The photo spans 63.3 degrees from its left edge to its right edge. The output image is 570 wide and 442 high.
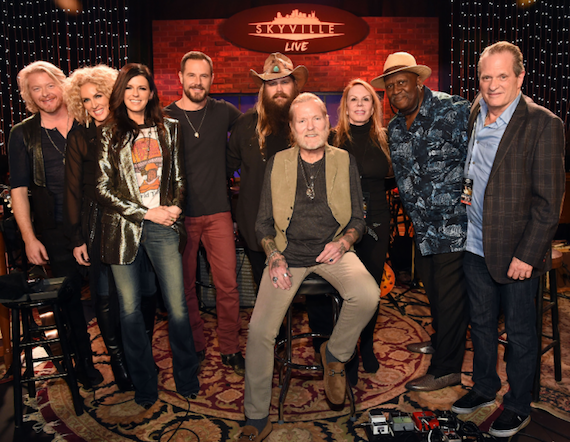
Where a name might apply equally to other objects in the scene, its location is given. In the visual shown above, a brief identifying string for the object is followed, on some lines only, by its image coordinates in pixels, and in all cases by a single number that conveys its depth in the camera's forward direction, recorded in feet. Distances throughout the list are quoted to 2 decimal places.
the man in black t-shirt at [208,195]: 9.11
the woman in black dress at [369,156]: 8.68
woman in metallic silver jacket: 7.71
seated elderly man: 7.07
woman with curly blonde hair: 8.11
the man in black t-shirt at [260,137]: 8.97
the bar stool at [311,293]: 7.41
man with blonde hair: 8.65
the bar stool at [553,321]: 8.05
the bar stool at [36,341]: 7.69
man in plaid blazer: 6.69
